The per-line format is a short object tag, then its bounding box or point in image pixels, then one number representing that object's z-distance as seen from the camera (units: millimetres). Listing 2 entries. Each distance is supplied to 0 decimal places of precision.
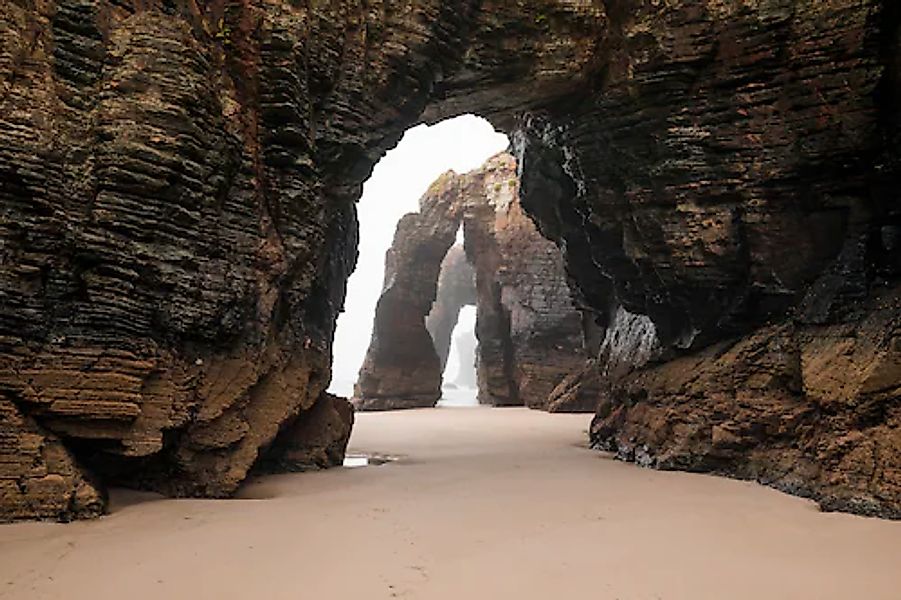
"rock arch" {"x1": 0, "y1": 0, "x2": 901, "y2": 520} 6660
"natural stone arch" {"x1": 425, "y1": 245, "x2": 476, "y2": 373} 50562
